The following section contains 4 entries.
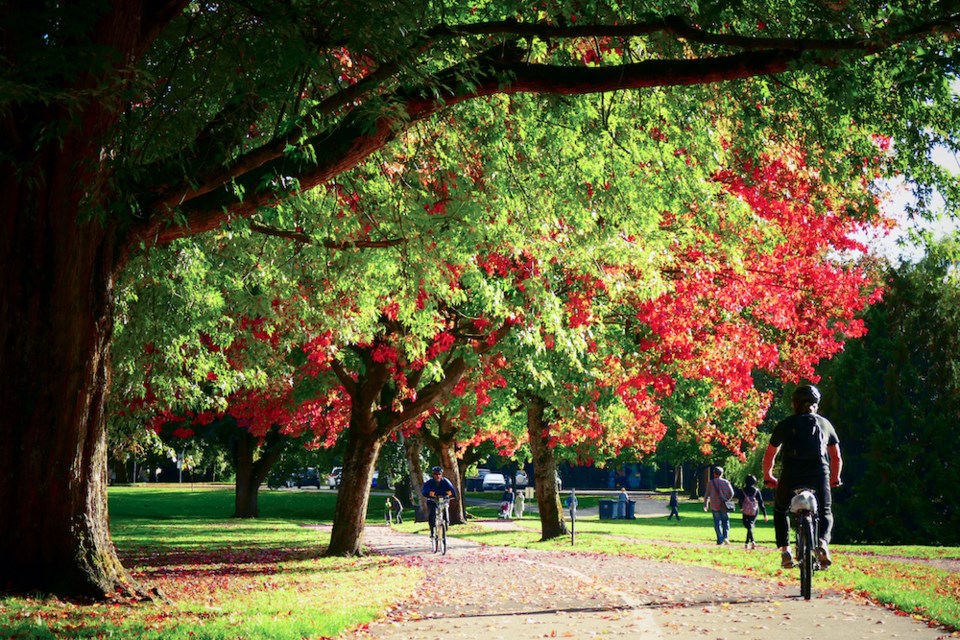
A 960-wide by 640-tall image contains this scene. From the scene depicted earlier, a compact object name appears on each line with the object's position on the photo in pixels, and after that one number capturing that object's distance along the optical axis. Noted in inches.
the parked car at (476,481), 3754.9
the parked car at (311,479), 3864.2
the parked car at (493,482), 3476.9
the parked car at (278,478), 2268.7
